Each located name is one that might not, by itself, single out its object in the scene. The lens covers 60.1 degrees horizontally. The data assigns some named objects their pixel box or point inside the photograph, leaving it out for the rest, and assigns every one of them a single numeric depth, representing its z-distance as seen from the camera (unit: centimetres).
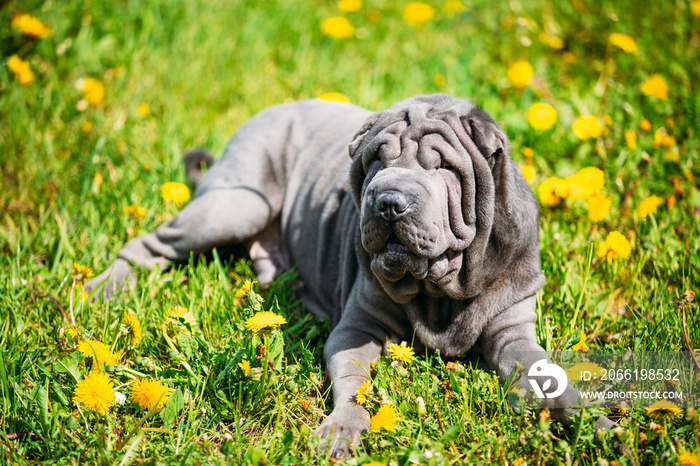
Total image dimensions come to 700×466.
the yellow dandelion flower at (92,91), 444
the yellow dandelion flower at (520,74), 458
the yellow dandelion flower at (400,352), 240
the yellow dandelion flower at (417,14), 581
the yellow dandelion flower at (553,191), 344
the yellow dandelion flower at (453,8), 578
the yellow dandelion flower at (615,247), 302
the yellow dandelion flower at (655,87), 418
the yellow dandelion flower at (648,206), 339
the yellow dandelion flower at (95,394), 227
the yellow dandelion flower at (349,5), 579
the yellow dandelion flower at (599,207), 332
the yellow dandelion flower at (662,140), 384
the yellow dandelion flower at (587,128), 390
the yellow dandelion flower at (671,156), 382
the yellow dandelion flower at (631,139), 393
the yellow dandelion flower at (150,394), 231
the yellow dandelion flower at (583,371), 254
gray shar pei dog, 230
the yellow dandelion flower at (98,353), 243
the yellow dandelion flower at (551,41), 515
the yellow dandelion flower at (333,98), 414
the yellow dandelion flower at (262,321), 226
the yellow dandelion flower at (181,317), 260
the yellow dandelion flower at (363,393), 234
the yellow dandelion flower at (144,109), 469
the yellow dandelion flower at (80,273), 275
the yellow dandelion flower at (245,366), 237
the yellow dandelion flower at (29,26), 443
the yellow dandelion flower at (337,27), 545
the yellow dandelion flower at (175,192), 361
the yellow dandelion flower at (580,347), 269
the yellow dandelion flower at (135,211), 354
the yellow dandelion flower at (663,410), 221
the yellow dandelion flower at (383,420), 217
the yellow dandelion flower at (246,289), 237
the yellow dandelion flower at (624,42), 432
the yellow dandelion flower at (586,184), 341
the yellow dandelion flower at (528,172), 366
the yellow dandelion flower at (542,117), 404
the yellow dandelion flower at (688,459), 197
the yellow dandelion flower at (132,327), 260
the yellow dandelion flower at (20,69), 425
